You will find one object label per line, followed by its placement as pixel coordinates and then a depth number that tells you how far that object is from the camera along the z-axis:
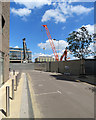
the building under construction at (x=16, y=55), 99.31
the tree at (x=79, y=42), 16.58
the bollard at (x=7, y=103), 3.85
